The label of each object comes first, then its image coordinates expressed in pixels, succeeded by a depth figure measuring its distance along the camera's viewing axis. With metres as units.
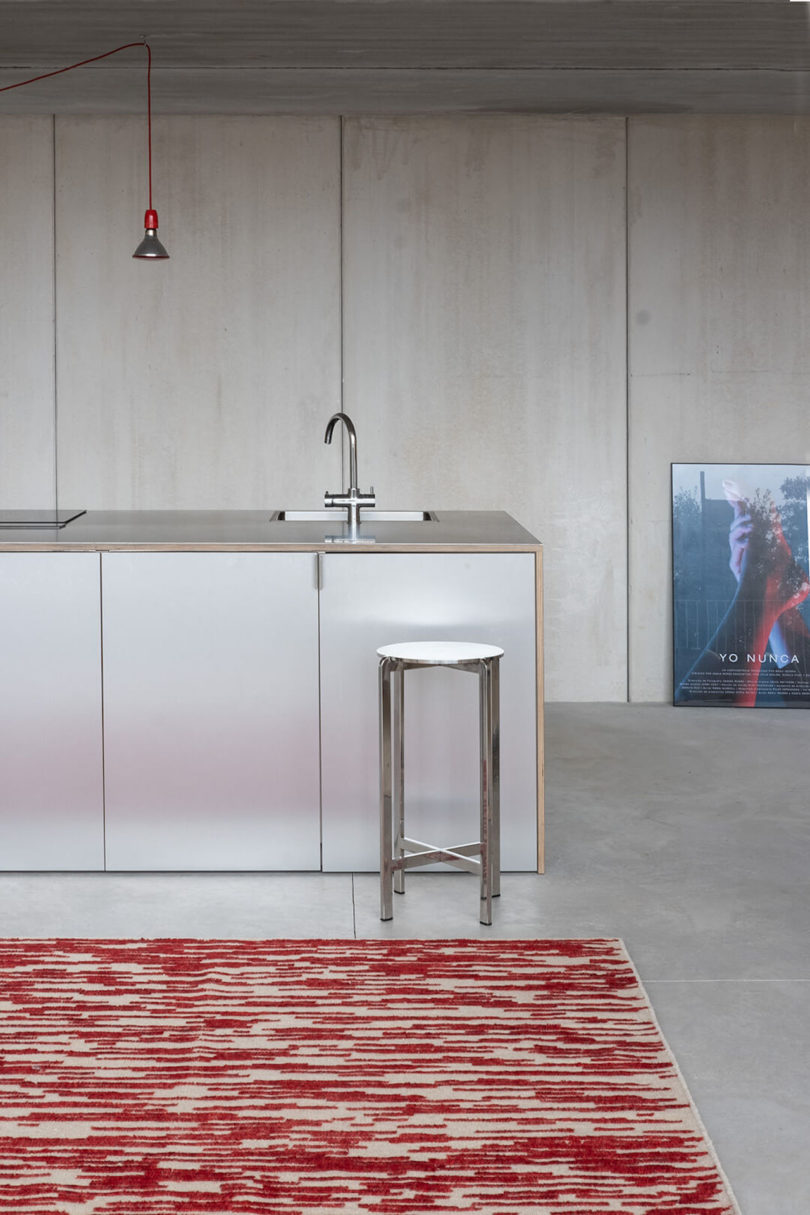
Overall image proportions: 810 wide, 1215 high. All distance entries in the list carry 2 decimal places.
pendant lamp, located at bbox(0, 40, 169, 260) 5.36
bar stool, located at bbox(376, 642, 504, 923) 3.83
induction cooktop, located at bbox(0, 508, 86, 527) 4.71
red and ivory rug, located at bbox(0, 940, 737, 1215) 2.44
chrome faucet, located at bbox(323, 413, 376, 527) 4.60
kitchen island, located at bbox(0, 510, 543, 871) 4.29
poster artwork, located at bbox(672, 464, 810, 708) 7.29
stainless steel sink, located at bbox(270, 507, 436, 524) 5.51
